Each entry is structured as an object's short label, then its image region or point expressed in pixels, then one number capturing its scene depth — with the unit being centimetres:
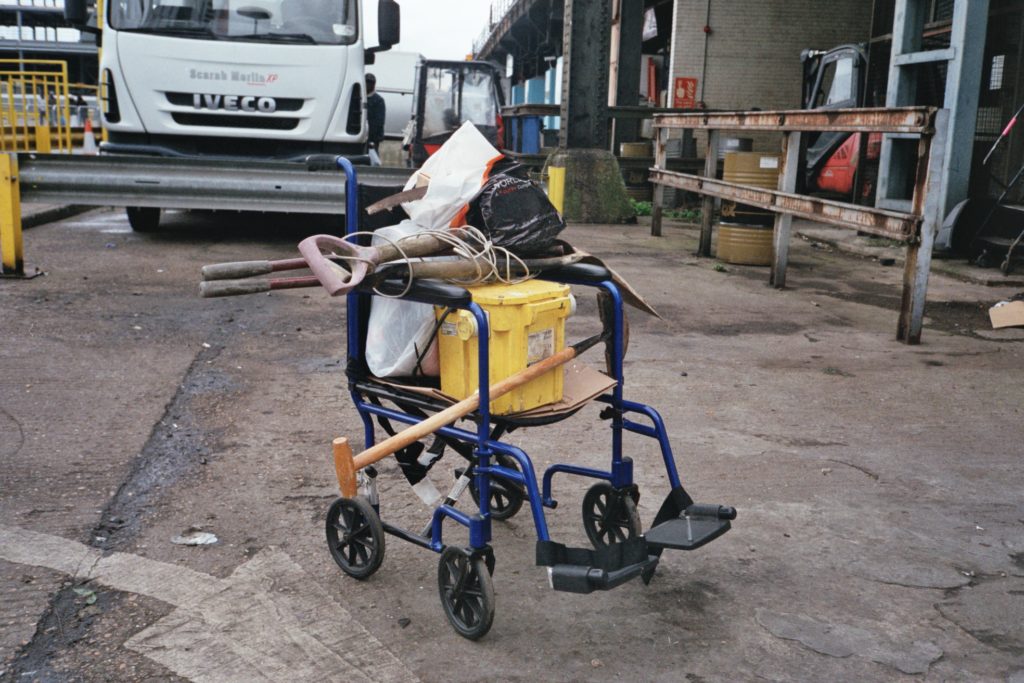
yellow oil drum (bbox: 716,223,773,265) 1002
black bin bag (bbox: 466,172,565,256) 314
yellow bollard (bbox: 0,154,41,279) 771
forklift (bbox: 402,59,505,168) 1909
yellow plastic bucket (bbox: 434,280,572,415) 296
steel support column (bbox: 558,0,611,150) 1337
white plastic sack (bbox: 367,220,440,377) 317
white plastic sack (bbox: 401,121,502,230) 321
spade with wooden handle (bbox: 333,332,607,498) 285
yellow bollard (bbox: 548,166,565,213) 1324
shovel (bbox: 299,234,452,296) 276
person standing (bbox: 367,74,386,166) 1442
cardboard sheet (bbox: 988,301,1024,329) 720
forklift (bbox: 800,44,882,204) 1437
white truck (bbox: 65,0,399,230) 951
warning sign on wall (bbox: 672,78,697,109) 1856
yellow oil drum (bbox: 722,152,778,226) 950
